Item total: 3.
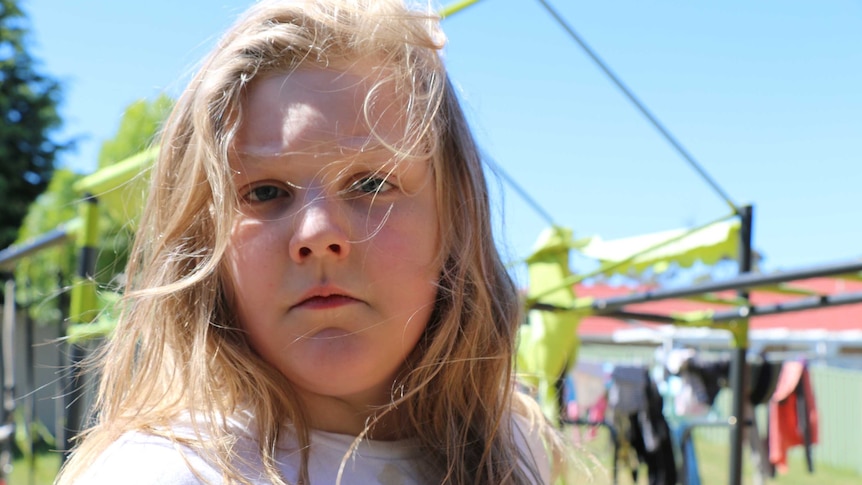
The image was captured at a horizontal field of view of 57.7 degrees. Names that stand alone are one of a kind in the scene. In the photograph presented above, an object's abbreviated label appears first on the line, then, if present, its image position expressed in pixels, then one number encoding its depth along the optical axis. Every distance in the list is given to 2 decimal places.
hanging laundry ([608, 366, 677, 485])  2.97
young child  0.65
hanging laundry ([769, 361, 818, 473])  3.80
